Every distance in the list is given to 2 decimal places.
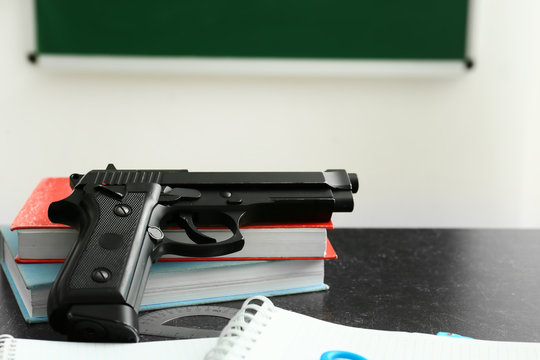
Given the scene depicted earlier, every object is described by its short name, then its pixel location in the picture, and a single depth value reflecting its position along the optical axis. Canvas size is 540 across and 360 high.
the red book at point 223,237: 1.10
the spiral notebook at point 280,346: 1.00
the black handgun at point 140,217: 1.02
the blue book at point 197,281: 1.08
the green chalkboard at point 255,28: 2.34
